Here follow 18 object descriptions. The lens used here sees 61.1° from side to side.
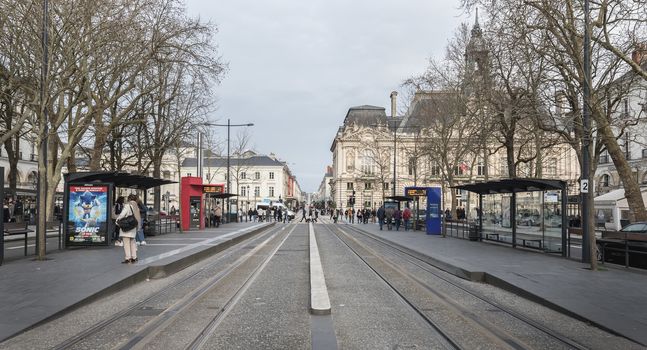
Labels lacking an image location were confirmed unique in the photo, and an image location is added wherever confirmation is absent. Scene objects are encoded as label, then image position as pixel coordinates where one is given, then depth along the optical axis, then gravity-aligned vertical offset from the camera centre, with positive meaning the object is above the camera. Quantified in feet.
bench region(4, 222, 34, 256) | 49.85 -2.26
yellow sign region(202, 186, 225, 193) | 112.98 +3.01
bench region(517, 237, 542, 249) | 61.97 -4.72
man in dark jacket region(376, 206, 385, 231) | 130.59 -3.22
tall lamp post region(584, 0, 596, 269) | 47.26 +4.08
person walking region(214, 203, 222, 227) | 130.52 -2.57
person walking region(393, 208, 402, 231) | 125.77 -3.38
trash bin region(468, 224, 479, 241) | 85.56 -4.95
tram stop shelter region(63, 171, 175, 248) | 59.16 -0.64
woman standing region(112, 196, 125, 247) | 65.45 -0.87
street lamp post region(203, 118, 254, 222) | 166.01 +22.88
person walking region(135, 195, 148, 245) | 65.52 -3.50
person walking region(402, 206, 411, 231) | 126.52 -3.25
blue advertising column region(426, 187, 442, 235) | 107.24 -1.83
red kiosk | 107.09 +0.69
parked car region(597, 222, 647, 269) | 49.19 -4.25
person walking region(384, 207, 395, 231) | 130.82 -3.03
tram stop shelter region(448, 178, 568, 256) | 57.62 -1.36
